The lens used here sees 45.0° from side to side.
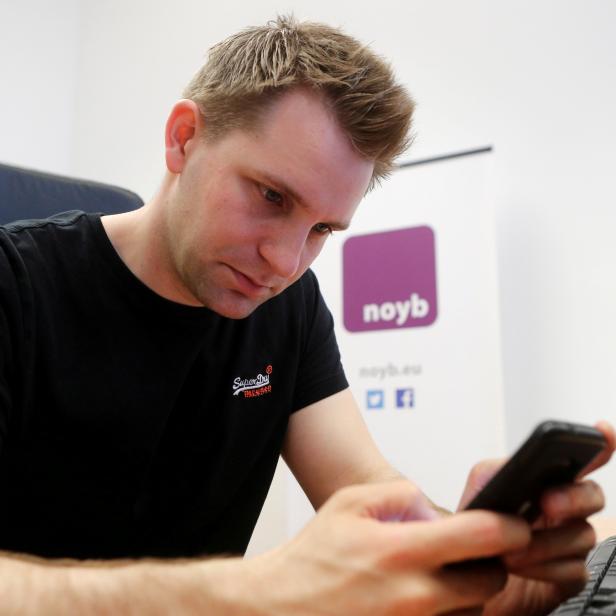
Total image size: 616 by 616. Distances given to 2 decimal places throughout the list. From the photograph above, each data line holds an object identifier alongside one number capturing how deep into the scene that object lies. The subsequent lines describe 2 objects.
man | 0.92
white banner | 2.07
